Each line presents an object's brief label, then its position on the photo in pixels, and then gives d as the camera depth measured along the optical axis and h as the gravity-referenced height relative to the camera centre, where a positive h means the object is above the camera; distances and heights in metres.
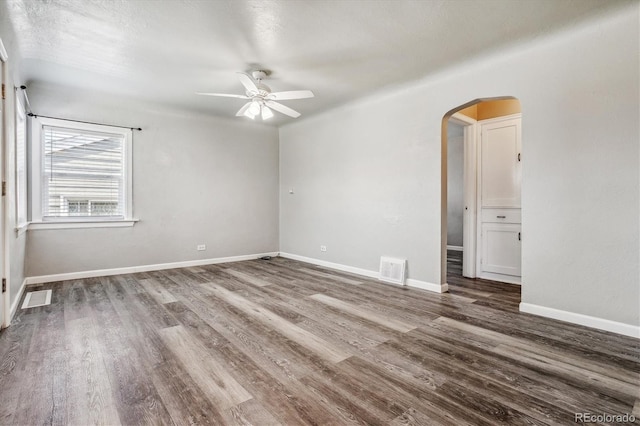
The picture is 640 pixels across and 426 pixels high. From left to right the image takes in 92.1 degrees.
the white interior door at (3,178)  2.62 +0.27
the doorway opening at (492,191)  4.33 +0.31
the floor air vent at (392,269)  4.23 -0.81
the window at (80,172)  4.25 +0.56
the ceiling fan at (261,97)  3.41 +1.33
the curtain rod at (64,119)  3.85 +1.30
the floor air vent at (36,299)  3.32 -1.01
